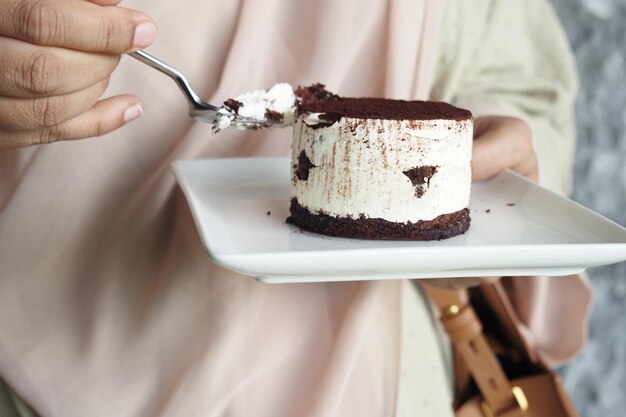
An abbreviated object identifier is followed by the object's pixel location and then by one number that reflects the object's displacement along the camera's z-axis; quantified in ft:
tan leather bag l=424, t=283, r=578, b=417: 2.71
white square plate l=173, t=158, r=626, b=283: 1.66
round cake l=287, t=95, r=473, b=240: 2.04
